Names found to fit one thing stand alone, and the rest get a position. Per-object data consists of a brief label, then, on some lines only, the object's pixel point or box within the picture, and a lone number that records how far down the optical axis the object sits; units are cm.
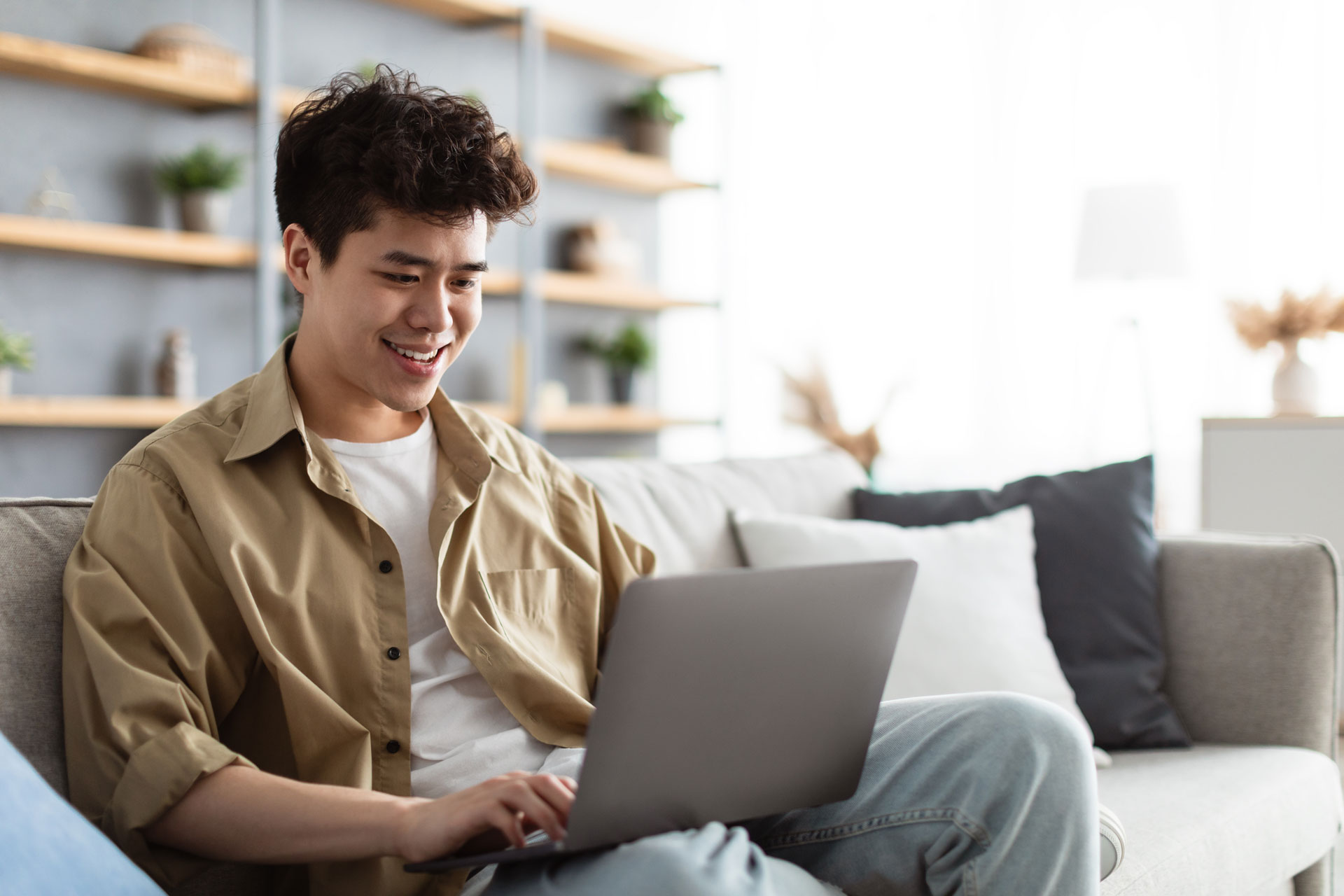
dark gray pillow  191
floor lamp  358
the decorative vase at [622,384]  455
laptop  93
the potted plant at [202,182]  331
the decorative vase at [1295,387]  329
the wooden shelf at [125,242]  297
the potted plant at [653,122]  464
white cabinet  312
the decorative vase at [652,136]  466
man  104
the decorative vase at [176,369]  331
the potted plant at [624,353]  452
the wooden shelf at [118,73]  296
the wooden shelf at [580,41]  400
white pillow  183
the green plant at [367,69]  352
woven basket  322
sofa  156
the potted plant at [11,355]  296
